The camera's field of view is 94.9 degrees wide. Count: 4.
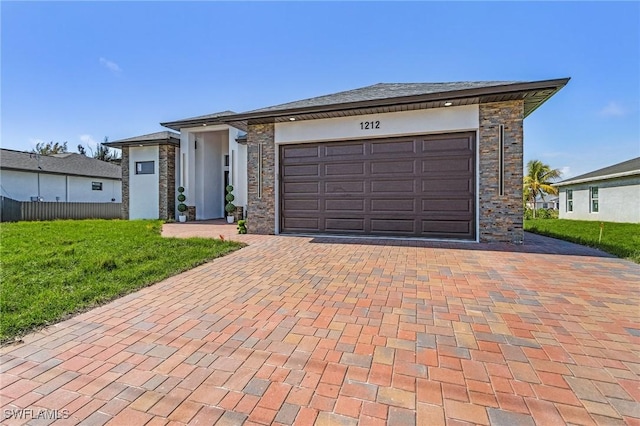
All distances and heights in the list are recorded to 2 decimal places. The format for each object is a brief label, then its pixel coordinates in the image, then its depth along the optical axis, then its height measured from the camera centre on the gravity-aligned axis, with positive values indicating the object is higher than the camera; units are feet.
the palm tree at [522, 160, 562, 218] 91.40 +9.89
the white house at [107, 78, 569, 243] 22.72 +4.17
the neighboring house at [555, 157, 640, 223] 46.86 +2.65
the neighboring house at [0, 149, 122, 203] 57.57 +6.45
